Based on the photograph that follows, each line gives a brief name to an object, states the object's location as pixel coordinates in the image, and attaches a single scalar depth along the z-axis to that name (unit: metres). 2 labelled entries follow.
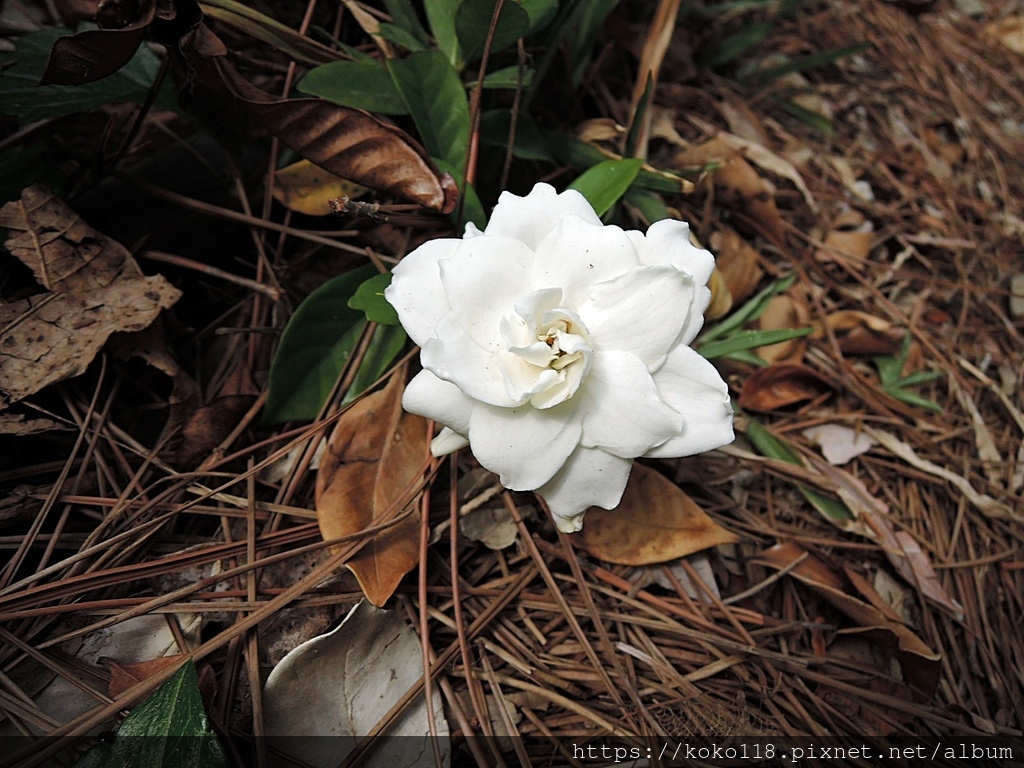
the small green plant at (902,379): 0.29
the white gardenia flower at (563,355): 0.17
